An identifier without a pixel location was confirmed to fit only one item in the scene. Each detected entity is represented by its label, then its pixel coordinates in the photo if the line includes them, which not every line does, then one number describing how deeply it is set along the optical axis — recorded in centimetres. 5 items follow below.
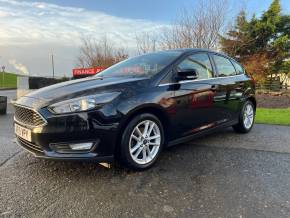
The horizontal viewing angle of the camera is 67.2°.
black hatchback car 234
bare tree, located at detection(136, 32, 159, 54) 1526
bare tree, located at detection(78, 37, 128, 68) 1709
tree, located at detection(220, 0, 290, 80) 1955
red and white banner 1206
